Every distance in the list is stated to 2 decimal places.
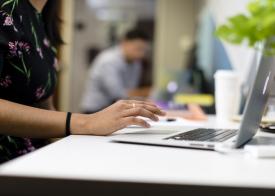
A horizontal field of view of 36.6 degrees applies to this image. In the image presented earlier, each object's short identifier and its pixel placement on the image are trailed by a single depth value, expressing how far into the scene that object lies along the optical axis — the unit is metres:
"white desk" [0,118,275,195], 0.56
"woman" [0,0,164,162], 0.97
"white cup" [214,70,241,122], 1.45
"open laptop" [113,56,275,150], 0.75
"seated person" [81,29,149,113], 3.67
